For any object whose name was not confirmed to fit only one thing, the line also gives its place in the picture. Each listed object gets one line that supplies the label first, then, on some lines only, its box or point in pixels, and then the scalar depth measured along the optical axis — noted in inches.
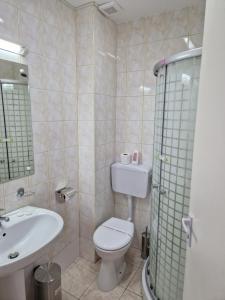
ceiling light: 49.2
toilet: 65.6
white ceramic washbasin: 46.1
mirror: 51.6
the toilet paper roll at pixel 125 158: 82.2
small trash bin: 57.7
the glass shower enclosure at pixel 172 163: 46.9
